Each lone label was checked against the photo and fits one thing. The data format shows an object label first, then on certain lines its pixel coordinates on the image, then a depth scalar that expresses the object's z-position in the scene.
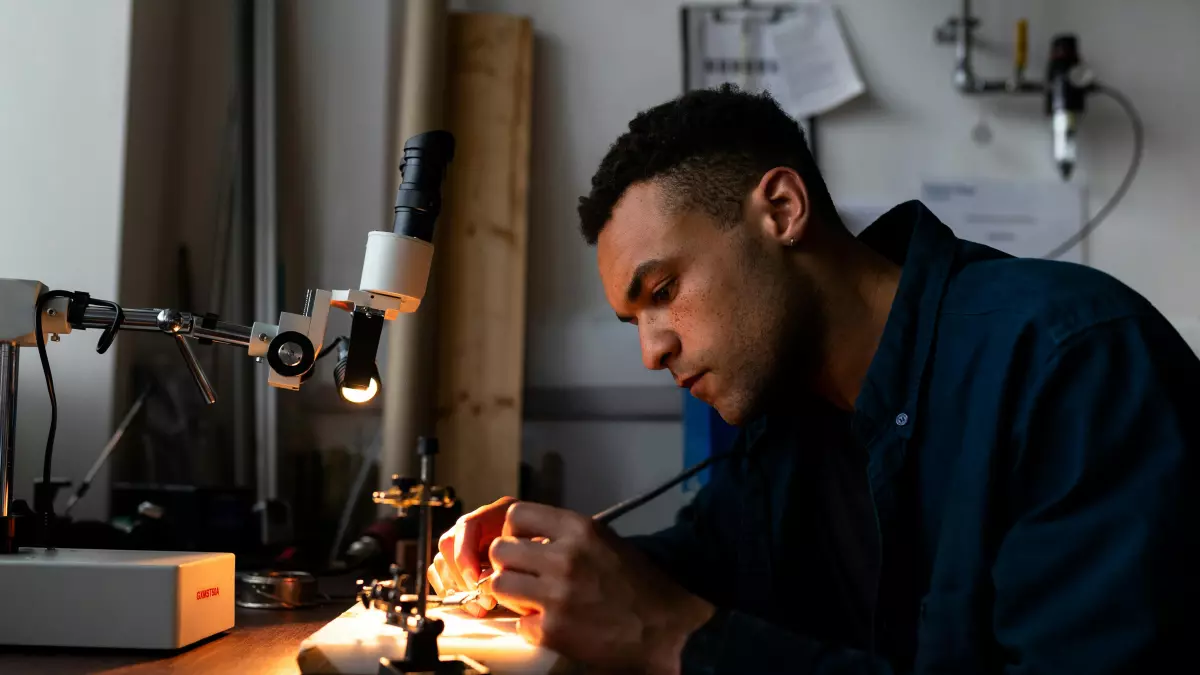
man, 0.79
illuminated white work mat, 0.83
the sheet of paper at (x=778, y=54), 2.25
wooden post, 2.09
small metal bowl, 1.24
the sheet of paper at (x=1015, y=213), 2.24
